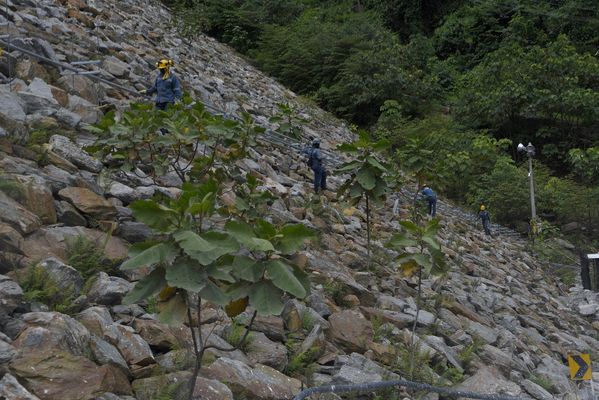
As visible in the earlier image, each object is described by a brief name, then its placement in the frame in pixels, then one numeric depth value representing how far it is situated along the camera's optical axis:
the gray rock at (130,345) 4.34
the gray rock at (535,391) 6.92
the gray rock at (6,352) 3.61
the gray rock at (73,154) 7.27
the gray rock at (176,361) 4.46
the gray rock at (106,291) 4.89
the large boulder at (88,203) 6.20
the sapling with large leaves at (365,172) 7.72
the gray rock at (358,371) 5.19
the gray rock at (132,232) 6.16
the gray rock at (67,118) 8.38
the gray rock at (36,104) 8.08
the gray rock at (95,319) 4.39
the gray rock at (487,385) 6.15
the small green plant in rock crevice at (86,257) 5.21
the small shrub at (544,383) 7.53
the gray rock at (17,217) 5.18
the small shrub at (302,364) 5.30
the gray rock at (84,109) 9.16
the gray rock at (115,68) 12.84
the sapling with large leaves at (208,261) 3.28
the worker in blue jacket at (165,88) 9.91
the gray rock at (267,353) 5.17
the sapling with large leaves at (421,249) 5.46
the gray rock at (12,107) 7.35
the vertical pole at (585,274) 17.09
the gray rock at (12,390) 3.40
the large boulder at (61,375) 3.61
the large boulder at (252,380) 4.52
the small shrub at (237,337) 5.18
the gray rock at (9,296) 4.05
